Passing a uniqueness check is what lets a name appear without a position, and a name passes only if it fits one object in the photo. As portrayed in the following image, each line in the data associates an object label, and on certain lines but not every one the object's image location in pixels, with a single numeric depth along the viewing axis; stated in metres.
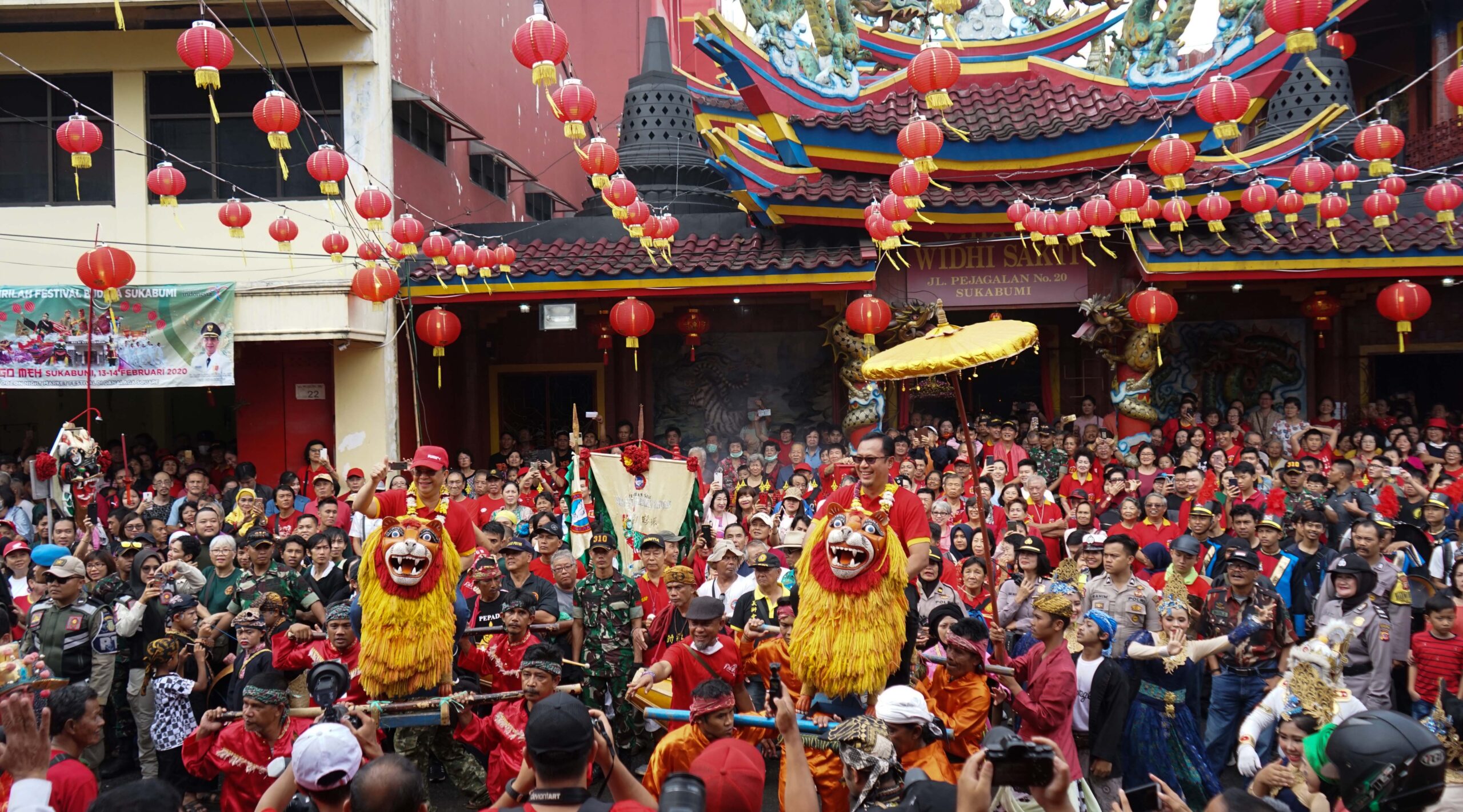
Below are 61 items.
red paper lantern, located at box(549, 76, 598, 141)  9.23
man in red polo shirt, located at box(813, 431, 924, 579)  5.50
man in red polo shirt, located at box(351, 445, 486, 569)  5.85
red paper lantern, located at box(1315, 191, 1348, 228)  11.56
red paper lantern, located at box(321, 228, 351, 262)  12.22
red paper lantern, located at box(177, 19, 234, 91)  7.99
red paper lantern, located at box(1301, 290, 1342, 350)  13.94
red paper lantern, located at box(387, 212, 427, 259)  11.52
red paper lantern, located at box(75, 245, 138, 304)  10.57
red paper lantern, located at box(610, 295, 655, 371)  12.80
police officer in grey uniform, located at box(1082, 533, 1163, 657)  6.20
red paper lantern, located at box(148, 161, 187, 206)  10.09
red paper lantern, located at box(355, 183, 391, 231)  10.64
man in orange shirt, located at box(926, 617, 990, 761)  4.84
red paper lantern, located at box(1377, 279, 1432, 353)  12.19
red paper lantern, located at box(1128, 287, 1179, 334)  12.40
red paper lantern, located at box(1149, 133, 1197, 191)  10.32
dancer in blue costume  5.51
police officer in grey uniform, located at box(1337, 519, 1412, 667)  6.48
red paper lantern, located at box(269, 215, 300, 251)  11.70
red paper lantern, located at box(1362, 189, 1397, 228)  11.42
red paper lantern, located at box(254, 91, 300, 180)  8.73
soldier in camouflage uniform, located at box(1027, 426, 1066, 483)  11.83
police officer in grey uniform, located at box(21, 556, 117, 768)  6.77
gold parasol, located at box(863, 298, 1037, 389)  5.24
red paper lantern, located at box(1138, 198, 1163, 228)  11.91
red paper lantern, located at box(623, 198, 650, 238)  11.45
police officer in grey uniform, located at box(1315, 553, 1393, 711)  6.10
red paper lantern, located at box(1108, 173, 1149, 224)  11.05
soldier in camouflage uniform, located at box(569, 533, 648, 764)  6.79
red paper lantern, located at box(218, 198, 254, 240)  10.70
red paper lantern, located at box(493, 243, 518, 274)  12.78
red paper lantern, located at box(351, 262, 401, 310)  11.52
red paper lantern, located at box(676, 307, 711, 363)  14.49
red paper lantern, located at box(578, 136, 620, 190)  9.88
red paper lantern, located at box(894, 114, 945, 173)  9.93
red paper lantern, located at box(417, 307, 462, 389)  12.63
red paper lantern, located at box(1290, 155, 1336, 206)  10.76
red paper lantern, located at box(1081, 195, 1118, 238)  11.48
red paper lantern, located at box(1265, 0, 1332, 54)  7.87
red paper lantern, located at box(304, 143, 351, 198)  9.92
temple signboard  13.86
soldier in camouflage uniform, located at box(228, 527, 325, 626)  7.07
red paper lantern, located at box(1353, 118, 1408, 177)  10.06
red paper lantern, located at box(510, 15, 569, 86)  8.48
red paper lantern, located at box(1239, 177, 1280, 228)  11.51
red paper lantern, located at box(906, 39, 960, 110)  9.33
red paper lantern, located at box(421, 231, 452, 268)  12.09
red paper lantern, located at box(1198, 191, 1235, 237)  12.04
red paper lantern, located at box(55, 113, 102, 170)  9.54
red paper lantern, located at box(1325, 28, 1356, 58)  16.17
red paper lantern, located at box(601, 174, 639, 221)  10.79
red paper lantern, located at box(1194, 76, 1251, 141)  9.52
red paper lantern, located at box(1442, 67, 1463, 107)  8.74
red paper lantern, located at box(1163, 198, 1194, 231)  11.81
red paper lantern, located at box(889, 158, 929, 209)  10.55
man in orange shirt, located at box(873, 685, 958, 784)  3.82
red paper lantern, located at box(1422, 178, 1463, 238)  10.75
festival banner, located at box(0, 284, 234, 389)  13.02
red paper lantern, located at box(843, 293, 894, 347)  12.77
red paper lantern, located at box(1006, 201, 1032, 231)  12.15
